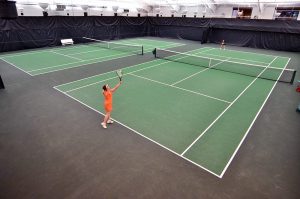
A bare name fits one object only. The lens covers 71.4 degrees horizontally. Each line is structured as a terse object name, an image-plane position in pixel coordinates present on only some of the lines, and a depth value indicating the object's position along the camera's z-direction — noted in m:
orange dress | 7.11
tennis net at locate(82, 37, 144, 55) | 21.64
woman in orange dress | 7.07
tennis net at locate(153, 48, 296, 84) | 13.67
